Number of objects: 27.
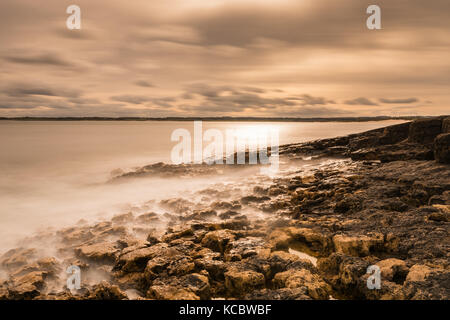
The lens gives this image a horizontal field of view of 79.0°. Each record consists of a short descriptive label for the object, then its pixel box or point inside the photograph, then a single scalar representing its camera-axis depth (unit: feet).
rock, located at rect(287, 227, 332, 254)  20.70
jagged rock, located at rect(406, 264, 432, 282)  14.70
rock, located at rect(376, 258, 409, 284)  15.64
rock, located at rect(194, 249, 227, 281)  17.88
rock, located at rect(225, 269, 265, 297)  16.38
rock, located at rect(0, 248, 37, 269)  21.58
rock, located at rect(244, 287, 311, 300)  14.57
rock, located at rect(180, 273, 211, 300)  16.10
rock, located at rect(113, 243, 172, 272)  19.69
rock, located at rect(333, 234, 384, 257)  18.72
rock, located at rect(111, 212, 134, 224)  29.91
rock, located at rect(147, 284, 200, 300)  15.62
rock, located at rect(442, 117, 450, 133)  36.90
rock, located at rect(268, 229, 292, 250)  21.30
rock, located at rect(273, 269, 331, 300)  15.13
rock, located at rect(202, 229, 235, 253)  21.52
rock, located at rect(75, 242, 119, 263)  21.36
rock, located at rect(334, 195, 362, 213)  26.50
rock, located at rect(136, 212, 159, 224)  29.69
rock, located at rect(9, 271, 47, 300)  16.47
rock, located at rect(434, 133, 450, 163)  30.89
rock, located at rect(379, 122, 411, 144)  47.51
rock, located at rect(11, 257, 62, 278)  19.60
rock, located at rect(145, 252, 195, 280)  18.07
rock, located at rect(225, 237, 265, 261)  19.62
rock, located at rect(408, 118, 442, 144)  40.06
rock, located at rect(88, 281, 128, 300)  15.81
